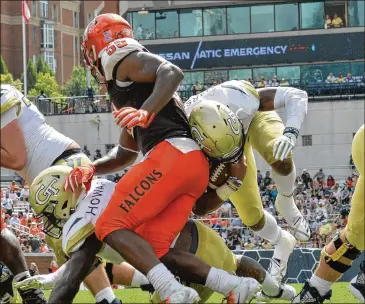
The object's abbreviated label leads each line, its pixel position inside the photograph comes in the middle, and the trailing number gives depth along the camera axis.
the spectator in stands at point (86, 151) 29.07
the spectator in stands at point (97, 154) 28.78
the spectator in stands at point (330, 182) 23.79
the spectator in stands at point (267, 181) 22.89
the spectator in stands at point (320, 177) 23.89
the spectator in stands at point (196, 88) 29.19
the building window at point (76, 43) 91.61
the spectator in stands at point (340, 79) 30.84
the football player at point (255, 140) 5.92
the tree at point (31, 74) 73.32
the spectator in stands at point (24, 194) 22.58
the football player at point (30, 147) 6.51
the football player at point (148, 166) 5.49
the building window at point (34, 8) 85.12
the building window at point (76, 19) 91.39
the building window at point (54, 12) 87.40
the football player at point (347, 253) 5.72
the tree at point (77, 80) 70.25
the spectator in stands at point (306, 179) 23.79
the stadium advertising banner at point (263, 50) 33.00
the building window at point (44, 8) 85.75
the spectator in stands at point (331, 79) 31.02
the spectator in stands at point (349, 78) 31.02
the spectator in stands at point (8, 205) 21.53
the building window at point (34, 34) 85.25
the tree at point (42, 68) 76.56
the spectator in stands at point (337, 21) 33.25
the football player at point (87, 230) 5.80
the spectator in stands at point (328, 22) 33.34
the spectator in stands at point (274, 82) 31.08
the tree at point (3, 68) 73.81
